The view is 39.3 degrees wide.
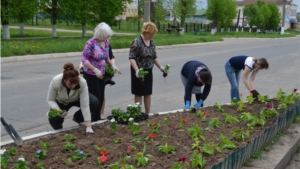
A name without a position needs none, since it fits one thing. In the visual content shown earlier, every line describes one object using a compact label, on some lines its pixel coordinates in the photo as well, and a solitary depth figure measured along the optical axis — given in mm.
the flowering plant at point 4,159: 3408
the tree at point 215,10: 53688
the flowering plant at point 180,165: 3301
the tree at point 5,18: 22641
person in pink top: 5484
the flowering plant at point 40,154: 3678
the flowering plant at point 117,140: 4172
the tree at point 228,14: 55656
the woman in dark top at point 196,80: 5605
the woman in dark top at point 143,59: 5852
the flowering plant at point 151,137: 4254
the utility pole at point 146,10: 18672
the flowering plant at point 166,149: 3855
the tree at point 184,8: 48438
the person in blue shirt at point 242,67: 6219
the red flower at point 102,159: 3509
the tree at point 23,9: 23766
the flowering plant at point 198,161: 3422
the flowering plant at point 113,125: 4581
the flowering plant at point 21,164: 3326
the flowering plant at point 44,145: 3982
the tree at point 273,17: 75562
